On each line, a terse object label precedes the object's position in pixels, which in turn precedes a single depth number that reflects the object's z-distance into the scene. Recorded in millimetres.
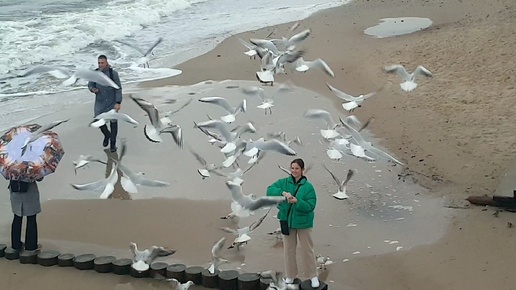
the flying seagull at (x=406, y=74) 9345
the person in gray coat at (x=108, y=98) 9602
